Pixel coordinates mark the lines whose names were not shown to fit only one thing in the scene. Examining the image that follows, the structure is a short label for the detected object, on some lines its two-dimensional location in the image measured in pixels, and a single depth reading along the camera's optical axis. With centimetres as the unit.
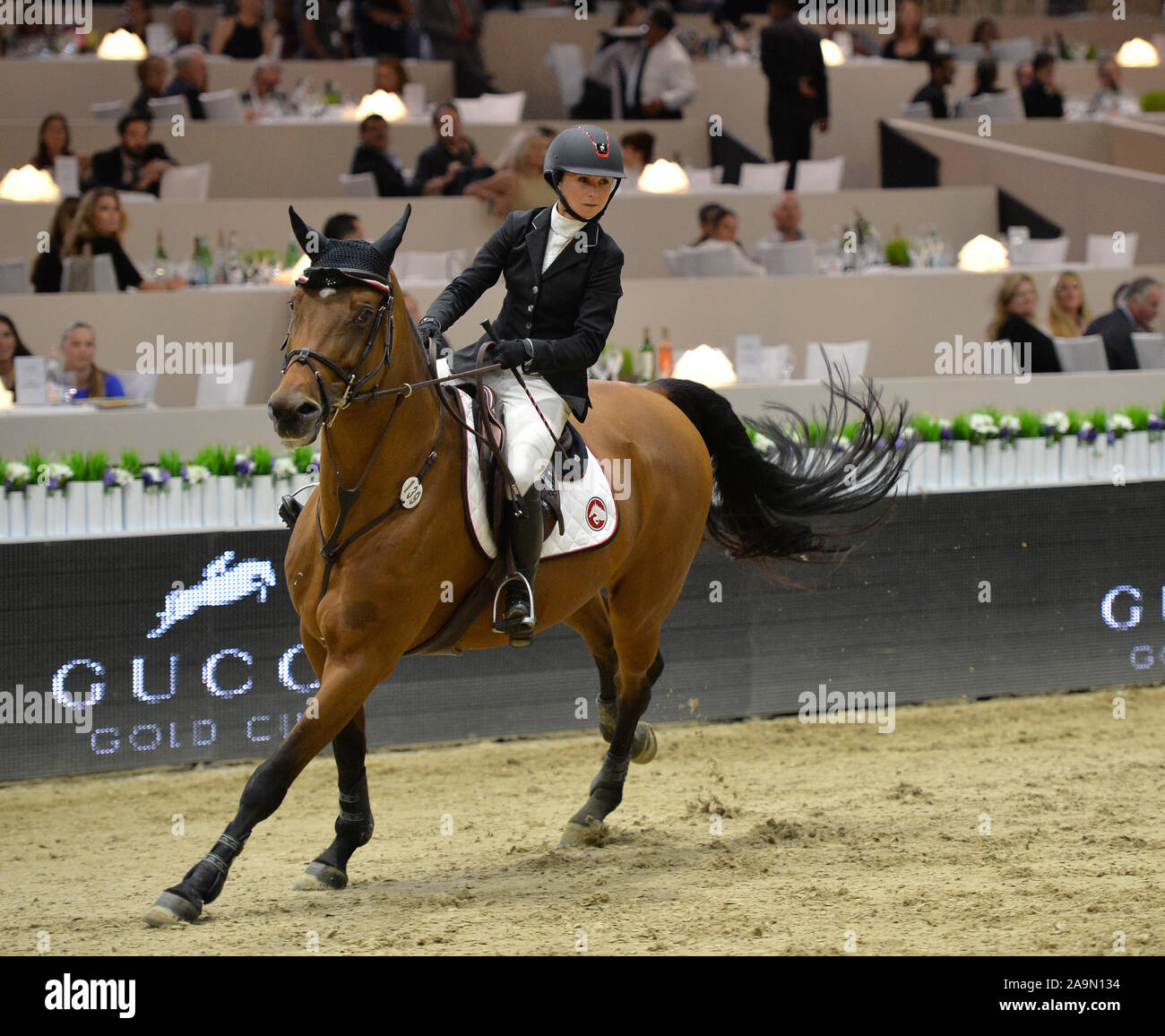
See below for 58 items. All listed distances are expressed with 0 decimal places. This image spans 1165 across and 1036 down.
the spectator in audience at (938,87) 1717
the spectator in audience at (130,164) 1306
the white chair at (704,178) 1487
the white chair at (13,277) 1106
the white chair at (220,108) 1489
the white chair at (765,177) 1516
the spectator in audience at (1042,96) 1742
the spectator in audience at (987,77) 1773
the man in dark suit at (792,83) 1466
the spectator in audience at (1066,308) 1175
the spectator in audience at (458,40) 1748
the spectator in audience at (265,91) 1520
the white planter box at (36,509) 713
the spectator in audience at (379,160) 1351
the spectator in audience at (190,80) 1479
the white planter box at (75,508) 722
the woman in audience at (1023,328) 1098
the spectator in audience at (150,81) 1448
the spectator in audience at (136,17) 1691
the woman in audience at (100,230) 1080
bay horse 450
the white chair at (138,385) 991
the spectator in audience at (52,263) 1088
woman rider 517
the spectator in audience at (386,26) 1742
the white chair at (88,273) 1066
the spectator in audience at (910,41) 1897
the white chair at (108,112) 1505
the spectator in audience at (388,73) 1555
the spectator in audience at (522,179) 1153
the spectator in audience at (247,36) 1686
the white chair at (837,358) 1105
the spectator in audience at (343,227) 1042
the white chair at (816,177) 1525
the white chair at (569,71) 1784
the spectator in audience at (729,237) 1240
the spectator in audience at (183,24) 1661
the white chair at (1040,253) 1361
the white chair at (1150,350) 1138
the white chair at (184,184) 1310
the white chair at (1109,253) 1368
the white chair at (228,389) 999
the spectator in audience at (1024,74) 1780
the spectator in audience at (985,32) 2044
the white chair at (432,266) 1162
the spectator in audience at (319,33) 1773
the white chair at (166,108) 1452
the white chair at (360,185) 1344
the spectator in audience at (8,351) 940
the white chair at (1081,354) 1124
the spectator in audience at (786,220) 1296
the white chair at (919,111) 1720
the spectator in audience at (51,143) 1316
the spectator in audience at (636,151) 1435
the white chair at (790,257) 1254
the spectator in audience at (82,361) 934
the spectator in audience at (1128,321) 1146
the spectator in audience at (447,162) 1347
